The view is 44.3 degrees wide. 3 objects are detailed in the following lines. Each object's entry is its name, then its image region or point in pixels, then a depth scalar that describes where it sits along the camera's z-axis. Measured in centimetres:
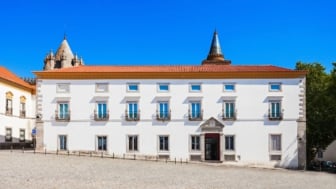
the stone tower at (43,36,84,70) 6019
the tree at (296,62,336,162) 4181
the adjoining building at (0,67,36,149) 3738
